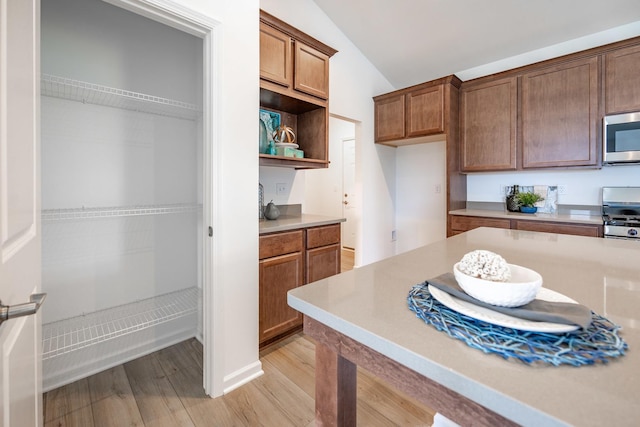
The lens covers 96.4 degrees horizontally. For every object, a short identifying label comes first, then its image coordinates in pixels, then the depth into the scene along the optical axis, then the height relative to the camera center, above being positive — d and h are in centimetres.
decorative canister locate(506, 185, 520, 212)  309 +12
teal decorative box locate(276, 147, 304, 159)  232 +49
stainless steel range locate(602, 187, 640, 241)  231 -1
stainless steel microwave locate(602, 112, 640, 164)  236 +61
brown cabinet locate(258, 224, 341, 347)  196 -43
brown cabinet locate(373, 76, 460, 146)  321 +118
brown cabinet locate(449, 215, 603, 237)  245 -14
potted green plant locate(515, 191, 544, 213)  297 +11
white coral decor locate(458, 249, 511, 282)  61 -12
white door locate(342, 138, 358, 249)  504 +40
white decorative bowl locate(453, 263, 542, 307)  54 -16
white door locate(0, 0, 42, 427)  59 +1
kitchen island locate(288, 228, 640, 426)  38 -24
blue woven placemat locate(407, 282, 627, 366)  46 -23
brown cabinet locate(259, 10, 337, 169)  208 +99
